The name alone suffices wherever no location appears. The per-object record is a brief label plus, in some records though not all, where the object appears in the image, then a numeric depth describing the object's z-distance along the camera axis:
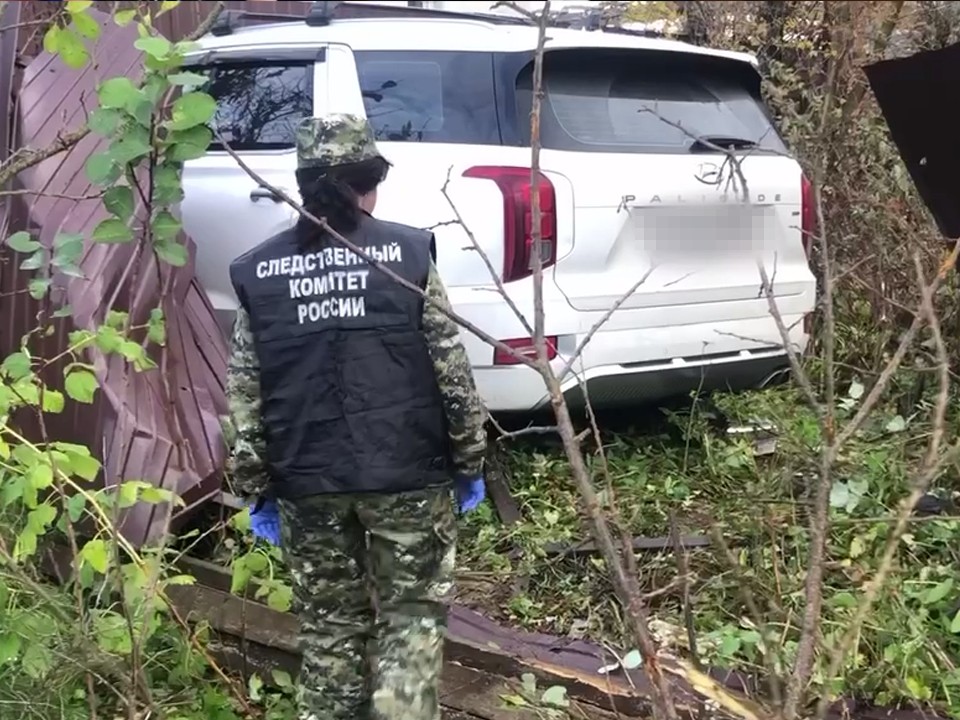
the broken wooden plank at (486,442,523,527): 3.91
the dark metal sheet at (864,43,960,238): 2.96
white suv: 3.72
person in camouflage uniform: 2.59
